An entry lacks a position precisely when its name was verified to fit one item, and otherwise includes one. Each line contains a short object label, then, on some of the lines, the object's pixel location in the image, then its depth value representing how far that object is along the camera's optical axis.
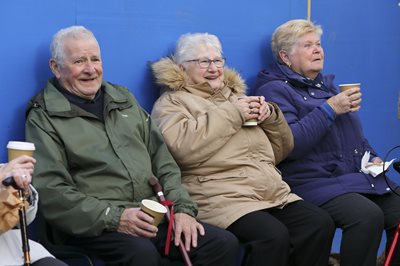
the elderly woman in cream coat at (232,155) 8.00
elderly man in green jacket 7.02
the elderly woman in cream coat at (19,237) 5.95
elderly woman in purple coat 8.68
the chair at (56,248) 7.19
